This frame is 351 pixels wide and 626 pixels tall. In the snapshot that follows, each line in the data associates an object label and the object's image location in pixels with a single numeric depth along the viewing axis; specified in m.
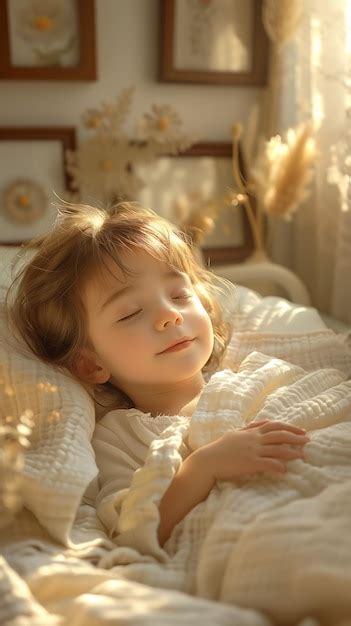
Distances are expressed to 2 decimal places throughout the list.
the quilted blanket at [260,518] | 0.78
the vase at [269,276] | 1.91
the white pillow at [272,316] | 1.48
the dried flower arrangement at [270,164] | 1.77
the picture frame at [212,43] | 2.03
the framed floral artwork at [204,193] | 2.12
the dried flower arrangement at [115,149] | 1.99
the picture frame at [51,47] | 1.87
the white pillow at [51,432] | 0.95
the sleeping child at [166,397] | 0.94
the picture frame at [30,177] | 1.98
